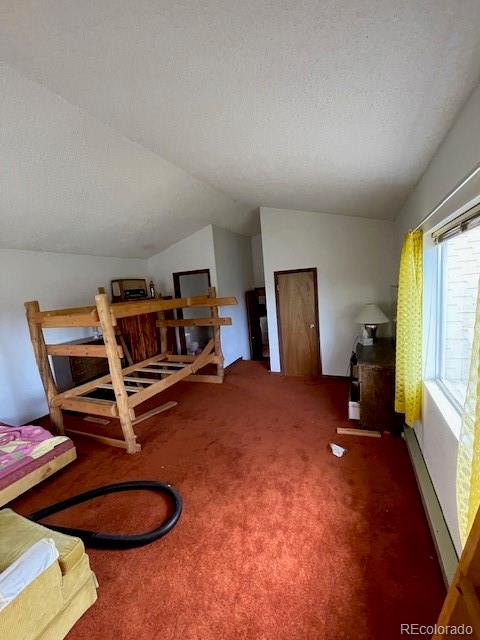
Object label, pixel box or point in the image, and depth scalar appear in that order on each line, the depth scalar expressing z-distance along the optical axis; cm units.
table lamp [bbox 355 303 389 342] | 343
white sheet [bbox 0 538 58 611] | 112
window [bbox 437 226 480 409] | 170
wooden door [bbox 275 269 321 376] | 451
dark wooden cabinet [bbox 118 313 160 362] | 453
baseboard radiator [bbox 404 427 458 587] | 147
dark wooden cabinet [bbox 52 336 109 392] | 372
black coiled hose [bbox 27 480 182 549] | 180
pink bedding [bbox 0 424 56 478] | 221
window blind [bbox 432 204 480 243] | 132
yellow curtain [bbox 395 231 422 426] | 223
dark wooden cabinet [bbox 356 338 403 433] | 284
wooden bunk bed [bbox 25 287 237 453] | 269
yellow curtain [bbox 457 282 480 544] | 95
